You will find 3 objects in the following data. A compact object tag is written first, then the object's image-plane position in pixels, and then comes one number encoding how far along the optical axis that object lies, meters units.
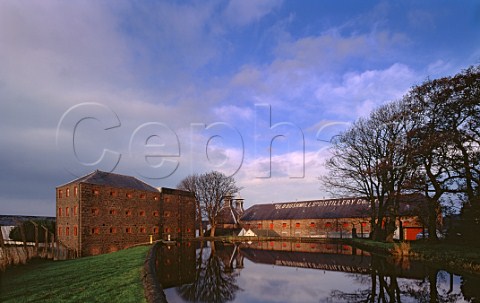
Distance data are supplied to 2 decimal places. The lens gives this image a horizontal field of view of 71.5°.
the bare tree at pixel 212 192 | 48.69
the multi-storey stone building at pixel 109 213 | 29.78
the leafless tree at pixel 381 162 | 23.16
